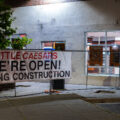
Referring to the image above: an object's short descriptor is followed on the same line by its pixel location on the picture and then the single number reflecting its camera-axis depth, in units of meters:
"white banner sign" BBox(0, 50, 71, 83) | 8.98
